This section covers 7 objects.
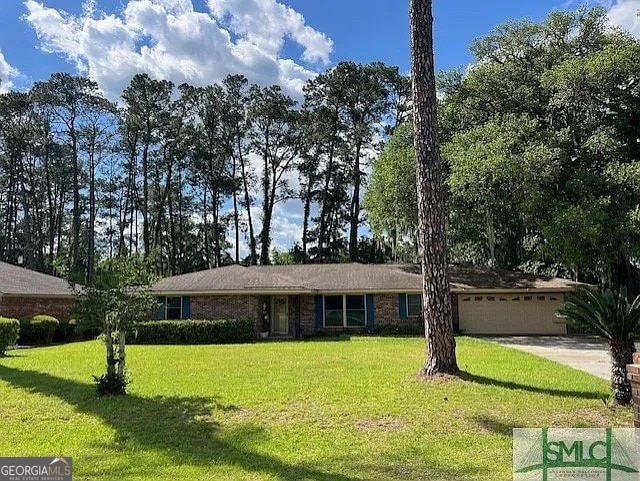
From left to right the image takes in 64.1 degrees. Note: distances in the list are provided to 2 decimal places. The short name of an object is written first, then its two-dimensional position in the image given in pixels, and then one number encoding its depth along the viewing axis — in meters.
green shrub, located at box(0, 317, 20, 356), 14.07
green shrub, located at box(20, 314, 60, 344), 19.16
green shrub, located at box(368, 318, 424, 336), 20.66
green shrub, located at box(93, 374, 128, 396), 8.04
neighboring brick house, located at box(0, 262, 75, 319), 20.28
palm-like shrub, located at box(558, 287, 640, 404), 7.17
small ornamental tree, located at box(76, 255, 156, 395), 7.91
